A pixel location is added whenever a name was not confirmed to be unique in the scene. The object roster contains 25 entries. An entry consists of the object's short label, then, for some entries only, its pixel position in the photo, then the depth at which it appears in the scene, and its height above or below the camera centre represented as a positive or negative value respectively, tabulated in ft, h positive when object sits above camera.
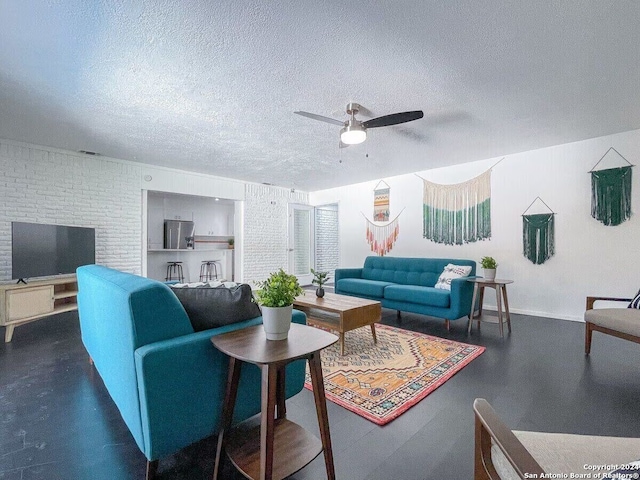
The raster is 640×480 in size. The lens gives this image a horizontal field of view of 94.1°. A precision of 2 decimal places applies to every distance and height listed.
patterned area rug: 6.69 -3.61
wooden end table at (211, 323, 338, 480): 3.83 -2.42
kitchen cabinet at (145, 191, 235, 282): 23.35 +0.82
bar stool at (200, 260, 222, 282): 25.87 -2.54
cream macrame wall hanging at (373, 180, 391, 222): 20.79 +2.79
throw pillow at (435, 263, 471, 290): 13.37 -1.51
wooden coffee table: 9.70 -2.46
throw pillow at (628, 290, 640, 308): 9.36 -1.95
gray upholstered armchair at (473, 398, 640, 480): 2.70 -2.11
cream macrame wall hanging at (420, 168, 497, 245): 16.25 +1.76
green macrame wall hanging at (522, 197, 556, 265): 14.12 +0.24
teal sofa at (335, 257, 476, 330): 12.18 -2.15
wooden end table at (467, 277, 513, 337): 11.90 -2.10
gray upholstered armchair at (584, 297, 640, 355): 7.68 -2.24
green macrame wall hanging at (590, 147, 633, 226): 12.26 +1.98
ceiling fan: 9.10 +3.81
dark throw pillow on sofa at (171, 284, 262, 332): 5.30 -1.13
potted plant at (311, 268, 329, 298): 11.80 -1.60
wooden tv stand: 11.02 -2.38
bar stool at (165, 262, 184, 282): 23.82 -2.43
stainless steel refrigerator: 23.52 +0.57
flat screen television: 12.38 -0.34
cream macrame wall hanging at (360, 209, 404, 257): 20.27 +0.37
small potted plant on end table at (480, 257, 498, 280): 12.57 -1.18
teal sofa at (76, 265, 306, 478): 4.19 -1.96
